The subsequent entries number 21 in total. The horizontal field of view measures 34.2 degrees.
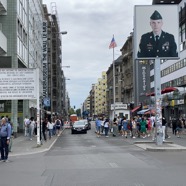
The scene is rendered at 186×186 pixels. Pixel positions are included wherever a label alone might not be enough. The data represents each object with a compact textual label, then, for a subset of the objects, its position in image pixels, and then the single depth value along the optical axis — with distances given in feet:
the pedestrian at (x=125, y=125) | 82.52
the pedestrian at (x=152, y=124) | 75.58
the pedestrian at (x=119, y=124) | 91.76
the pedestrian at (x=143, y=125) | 78.14
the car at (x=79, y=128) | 108.84
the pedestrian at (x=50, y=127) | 81.77
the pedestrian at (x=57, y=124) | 102.22
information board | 57.91
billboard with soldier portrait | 57.15
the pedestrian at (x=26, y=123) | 85.50
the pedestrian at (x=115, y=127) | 87.39
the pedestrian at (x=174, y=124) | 92.26
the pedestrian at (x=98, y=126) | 92.17
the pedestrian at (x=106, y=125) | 86.18
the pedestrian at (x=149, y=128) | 83.31
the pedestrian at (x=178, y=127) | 86.88
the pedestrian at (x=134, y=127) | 81.18
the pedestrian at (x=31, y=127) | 77.65
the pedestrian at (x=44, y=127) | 74.02
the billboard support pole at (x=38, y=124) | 58.47
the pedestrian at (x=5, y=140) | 40.02
